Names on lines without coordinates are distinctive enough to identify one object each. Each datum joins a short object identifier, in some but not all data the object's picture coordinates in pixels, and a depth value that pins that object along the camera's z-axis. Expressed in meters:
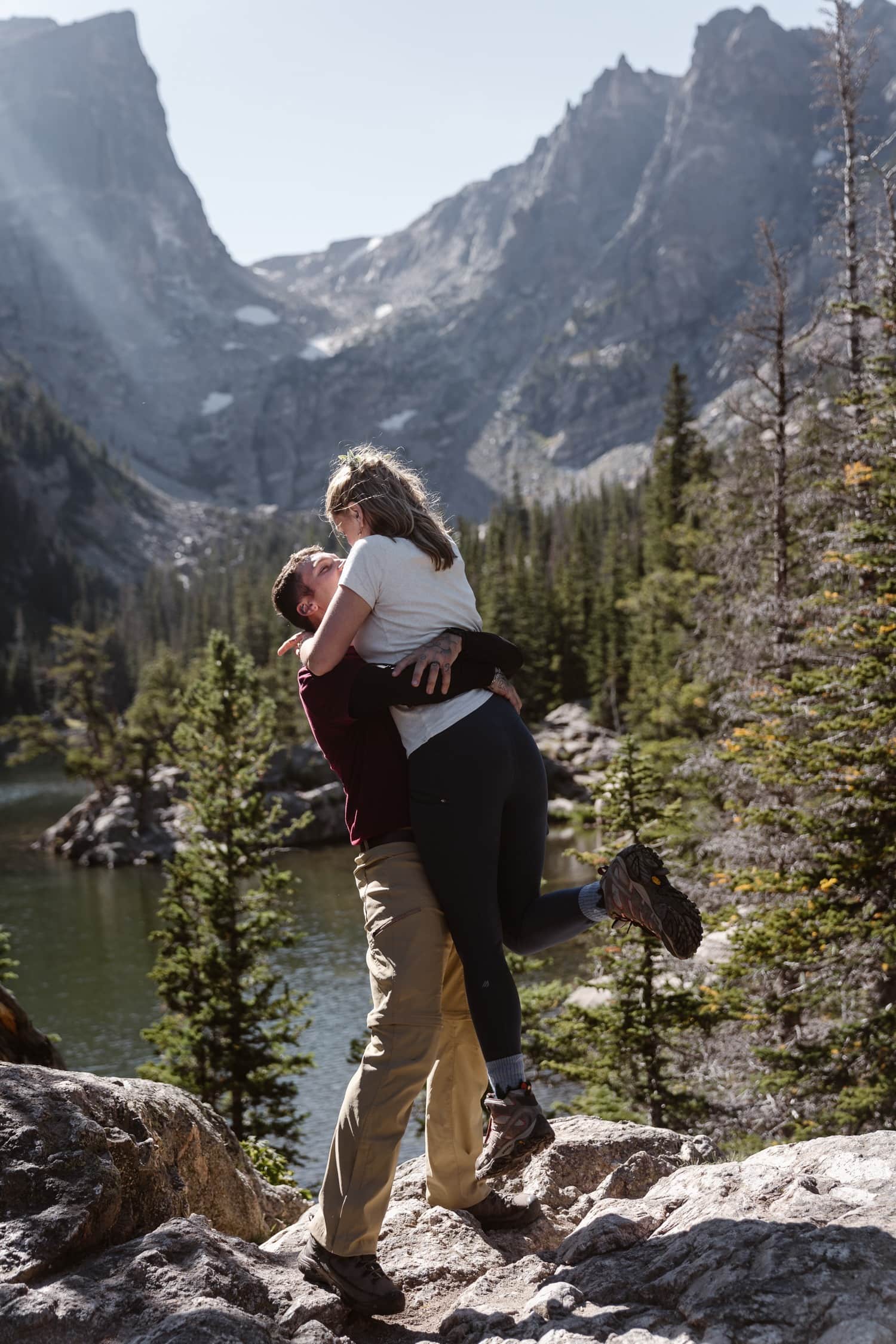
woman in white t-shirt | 3.23
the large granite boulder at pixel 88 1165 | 2.99
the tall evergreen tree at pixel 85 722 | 48.75
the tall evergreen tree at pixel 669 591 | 28.80
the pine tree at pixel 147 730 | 47.88
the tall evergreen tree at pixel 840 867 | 9.46
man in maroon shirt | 3.16
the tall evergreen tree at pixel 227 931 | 15.41
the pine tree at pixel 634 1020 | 12.41
